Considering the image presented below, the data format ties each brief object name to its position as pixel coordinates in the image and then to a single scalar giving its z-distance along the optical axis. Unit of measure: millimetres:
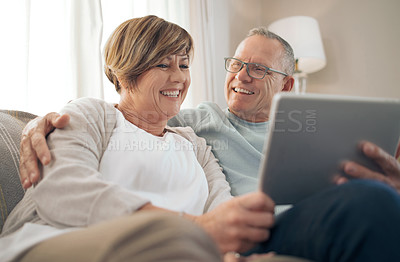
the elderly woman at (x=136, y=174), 617
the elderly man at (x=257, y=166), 552
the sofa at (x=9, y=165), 927
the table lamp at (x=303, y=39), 2418
